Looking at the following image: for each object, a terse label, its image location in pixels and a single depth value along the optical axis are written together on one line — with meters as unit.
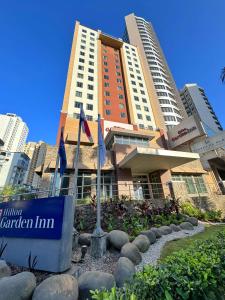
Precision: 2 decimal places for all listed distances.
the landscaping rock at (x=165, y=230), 8.06
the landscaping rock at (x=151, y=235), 6.85
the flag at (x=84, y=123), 8.09
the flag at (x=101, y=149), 7.61
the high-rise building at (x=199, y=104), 75.94
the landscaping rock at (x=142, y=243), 5.85
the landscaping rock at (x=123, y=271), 3.61
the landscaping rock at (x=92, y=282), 3.19
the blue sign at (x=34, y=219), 4.34
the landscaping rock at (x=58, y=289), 2.84
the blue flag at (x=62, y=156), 8.99
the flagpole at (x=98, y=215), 5.71
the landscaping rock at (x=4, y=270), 3.94
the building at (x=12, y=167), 49.97
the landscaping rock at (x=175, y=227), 8.85
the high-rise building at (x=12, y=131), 87.88
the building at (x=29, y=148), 96.14
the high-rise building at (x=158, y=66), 52.06
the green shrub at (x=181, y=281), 2.23
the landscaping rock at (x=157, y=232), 7.57
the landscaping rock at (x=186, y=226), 9.42
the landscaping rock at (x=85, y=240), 6.33
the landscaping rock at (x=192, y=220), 10.26
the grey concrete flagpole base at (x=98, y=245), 5.36
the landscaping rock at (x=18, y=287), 2.91
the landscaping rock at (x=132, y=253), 4.87
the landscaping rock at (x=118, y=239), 5.65
